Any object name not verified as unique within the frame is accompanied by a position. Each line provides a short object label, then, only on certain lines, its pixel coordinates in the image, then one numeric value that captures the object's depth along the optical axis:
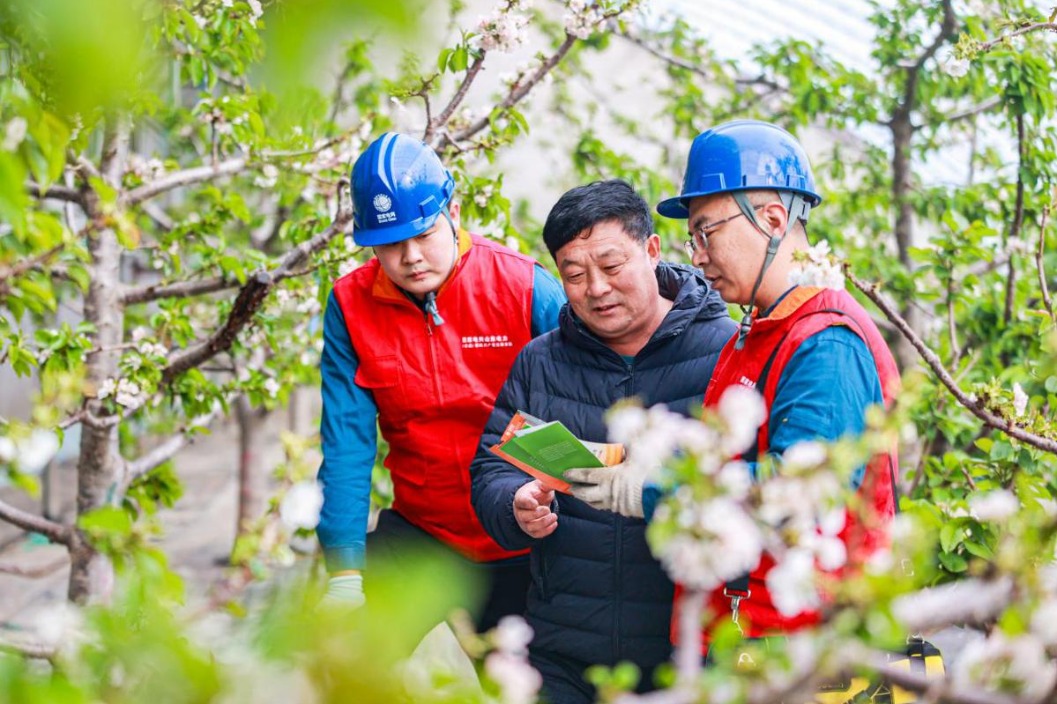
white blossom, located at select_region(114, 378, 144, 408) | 3.60
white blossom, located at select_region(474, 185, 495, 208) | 3.78
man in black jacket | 2.41
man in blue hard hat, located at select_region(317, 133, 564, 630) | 2.89
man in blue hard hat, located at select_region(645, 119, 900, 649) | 1.85
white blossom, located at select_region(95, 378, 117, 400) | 3.59
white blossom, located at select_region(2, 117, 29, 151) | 0.98
